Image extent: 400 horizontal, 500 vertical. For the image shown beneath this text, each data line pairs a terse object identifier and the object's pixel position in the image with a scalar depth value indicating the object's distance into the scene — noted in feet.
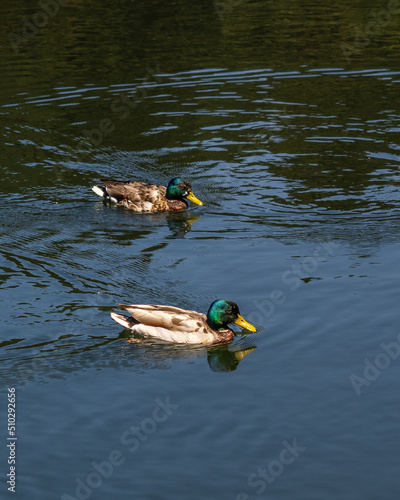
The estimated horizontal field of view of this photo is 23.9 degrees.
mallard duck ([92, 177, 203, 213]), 61.16
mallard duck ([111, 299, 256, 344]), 42.96
